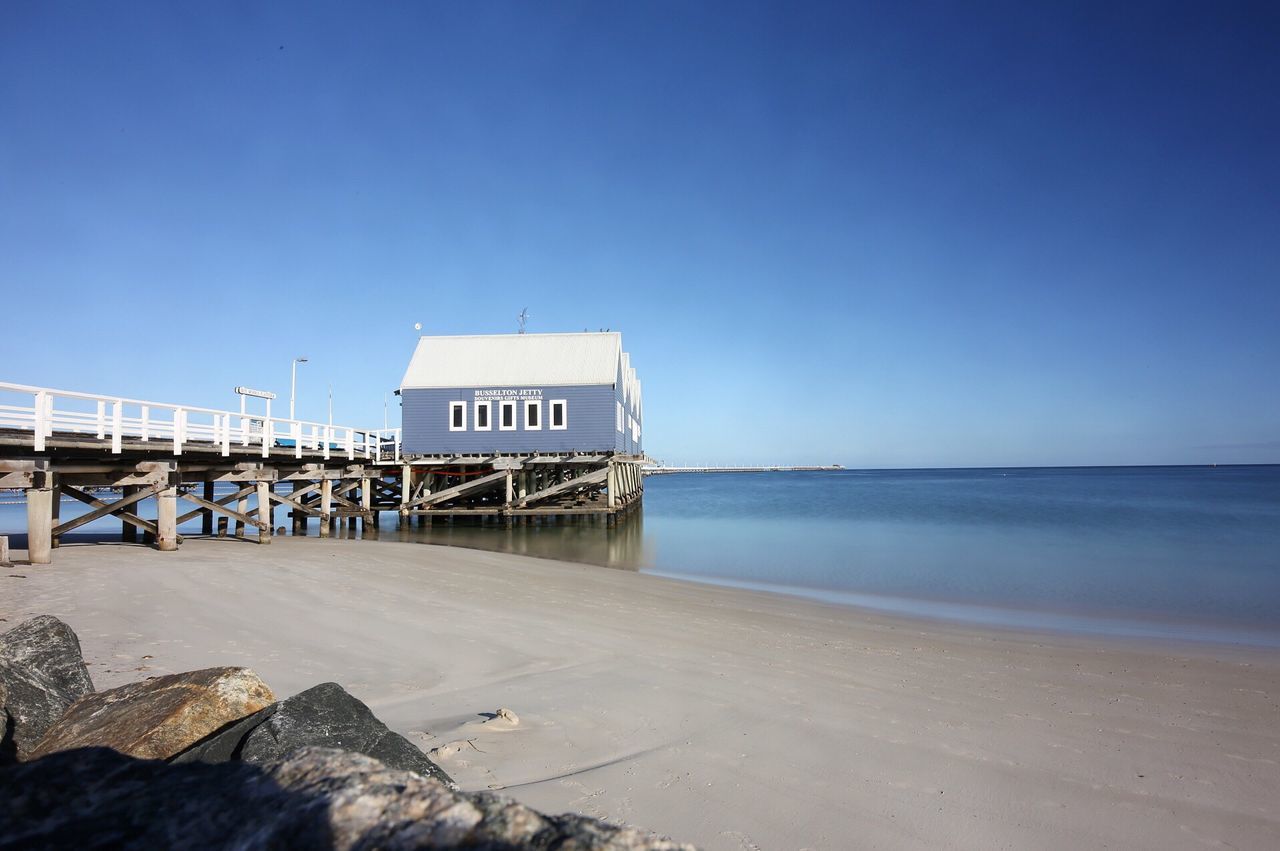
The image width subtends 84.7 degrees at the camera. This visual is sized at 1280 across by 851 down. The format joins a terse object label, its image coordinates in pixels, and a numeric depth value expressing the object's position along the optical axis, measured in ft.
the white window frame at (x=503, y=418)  99.45
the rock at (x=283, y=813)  5.72
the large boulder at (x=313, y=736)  11.11
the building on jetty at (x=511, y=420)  97.91
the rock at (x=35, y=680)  11.61
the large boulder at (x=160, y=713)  10.85
